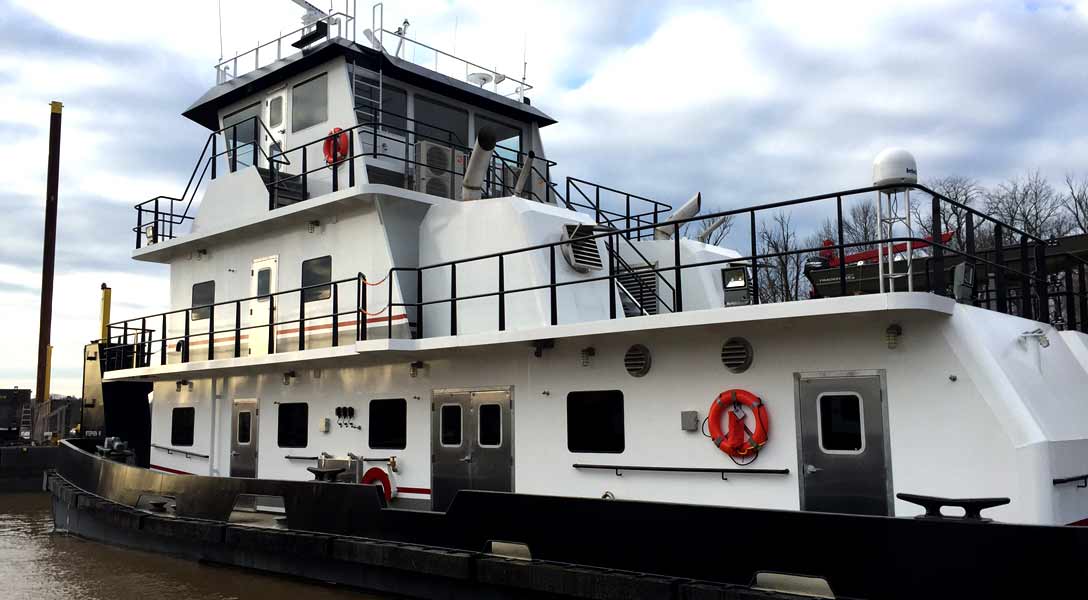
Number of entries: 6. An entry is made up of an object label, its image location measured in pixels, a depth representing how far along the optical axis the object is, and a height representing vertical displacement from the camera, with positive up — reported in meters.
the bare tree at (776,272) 23.41 +5.06
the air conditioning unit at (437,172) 10.73 +2.82
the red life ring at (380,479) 9.40 -0.85
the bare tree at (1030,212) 35.16 +7.39
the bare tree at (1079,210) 35.25 +7.45
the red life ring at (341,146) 10.75 +3.14
